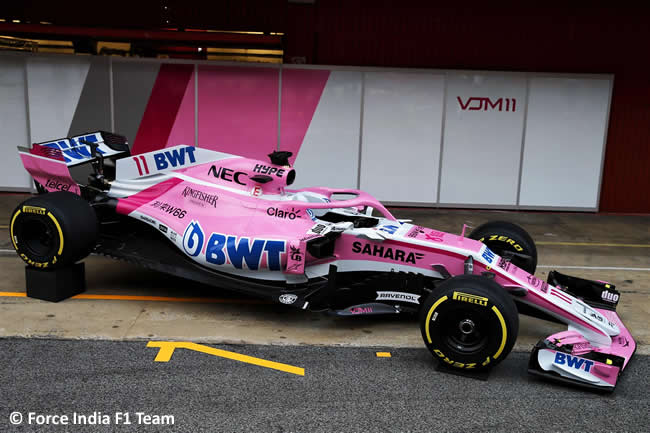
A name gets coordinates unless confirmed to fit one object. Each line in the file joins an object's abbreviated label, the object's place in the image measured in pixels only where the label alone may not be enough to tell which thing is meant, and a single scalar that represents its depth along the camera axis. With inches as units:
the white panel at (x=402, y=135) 460.1
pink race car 197.9
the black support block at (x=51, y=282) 253.3
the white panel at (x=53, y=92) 454.6
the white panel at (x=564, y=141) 465.1
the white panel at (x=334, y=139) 458.0
